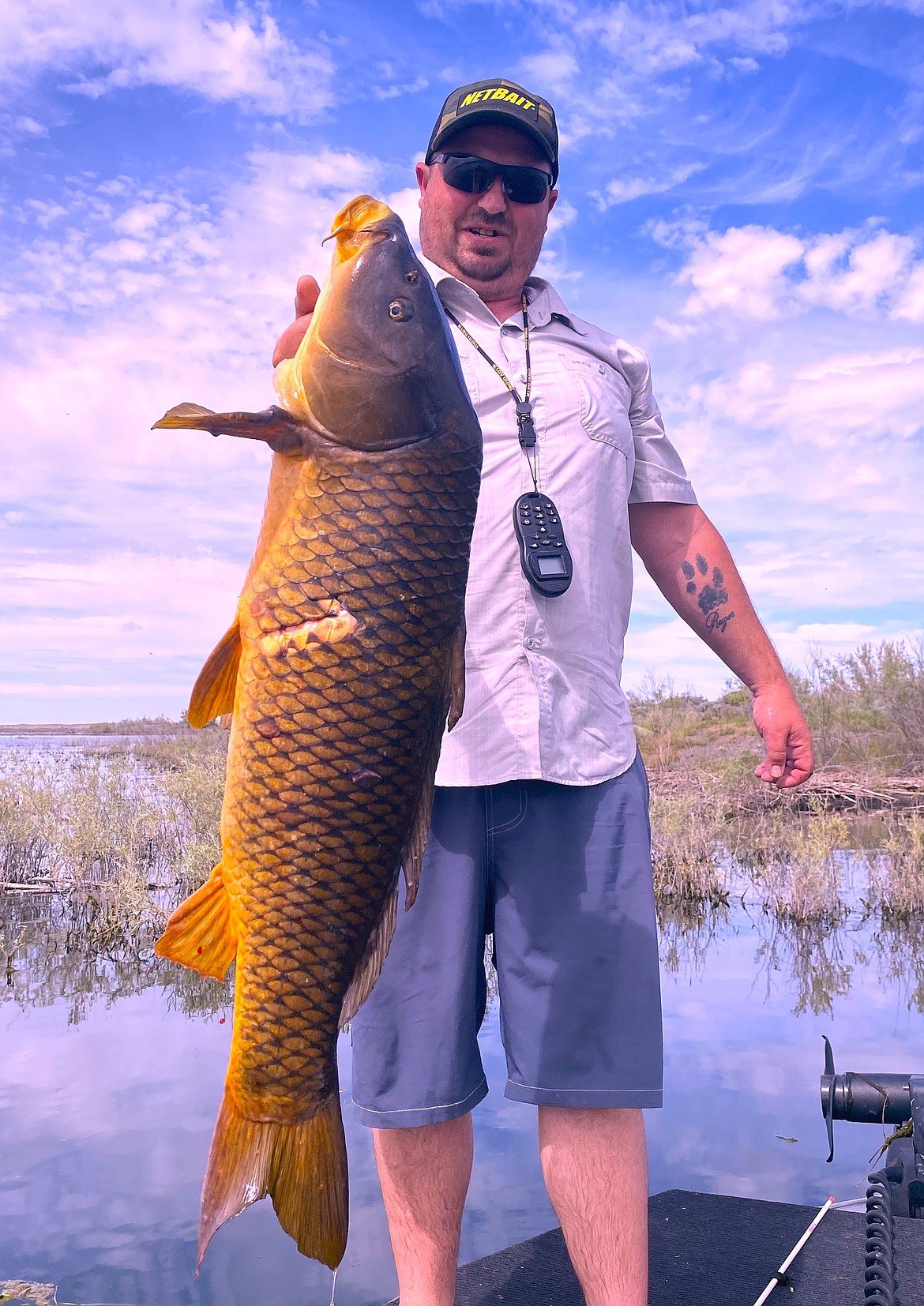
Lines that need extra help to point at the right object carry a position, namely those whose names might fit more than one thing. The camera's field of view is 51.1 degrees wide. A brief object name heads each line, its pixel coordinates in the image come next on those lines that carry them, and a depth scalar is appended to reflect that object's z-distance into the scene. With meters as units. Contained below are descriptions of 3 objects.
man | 2.26
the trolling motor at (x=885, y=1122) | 2.40
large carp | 1.69
